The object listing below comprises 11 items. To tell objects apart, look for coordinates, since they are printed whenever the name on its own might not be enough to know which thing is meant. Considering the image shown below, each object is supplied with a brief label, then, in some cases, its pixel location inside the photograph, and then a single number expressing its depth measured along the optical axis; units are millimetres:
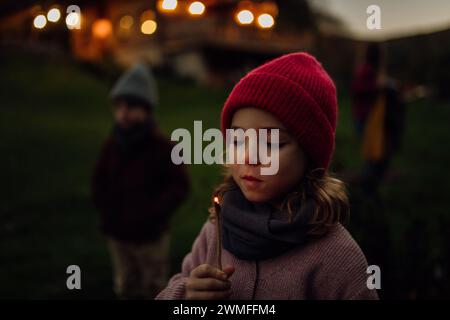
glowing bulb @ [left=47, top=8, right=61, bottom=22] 2871
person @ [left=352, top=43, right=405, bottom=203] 6461
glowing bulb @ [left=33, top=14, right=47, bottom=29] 2816
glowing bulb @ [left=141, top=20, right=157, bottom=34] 3858
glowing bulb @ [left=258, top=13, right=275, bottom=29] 3408
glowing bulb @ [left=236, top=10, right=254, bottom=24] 3410
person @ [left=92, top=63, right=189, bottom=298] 3865
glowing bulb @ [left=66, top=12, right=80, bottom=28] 2947
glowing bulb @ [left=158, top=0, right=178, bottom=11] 3141
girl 1687
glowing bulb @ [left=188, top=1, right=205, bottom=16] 3039
